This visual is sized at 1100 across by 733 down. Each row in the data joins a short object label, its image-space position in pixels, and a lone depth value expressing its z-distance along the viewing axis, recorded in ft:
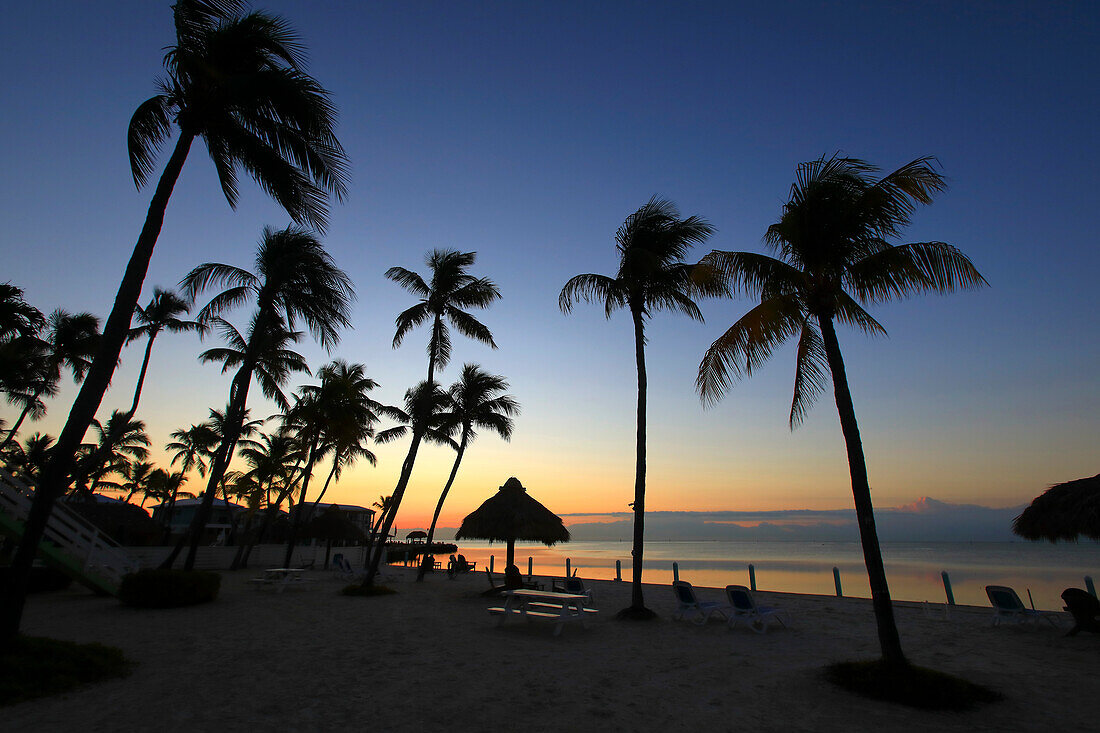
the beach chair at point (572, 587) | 45.21
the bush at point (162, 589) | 36.96
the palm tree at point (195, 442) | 114.32
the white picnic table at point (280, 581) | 49.42
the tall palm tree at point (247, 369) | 46.68
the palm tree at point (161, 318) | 69.46
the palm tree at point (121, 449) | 126.11
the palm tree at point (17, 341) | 57.77
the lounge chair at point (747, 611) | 32.73
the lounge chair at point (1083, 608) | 28.60
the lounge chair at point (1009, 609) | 32.60
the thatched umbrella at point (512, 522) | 54.54
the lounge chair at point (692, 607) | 35.37
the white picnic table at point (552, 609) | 30.94
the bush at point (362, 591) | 50.57
